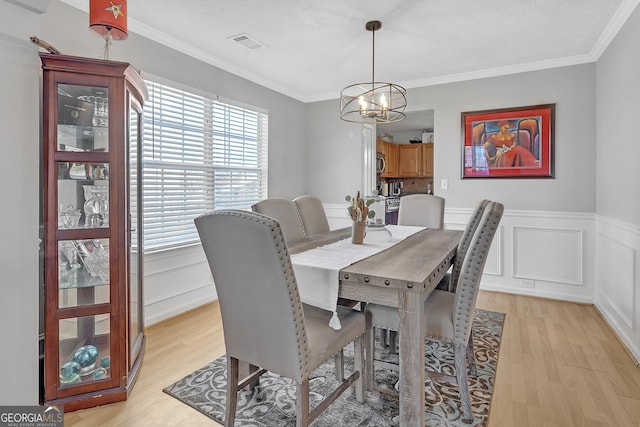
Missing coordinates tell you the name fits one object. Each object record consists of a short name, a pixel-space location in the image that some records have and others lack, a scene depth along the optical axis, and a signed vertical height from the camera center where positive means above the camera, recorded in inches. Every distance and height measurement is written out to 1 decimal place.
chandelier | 104.4 +33.1
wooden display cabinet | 69.4 -4.6
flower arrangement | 91.4 -0.1
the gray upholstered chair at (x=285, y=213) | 101.0 -1.2
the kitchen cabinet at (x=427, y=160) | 265.5 +38.7
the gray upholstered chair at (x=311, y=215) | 118.6 -2.0
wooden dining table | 58.8 -15.4
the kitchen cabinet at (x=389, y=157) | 251.2 +41.2
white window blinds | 117.0 +19.1
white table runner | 64.6 -12.3
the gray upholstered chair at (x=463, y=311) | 65.4 -21.4
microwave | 250.1 +34.2
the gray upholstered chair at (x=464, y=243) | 86.5 -8.6
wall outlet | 147.4 -31.9
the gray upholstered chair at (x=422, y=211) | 135.7 -0.6
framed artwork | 143.8 +29.5
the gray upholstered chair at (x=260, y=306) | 51.9 -15.9
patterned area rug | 68.4 -41.5
